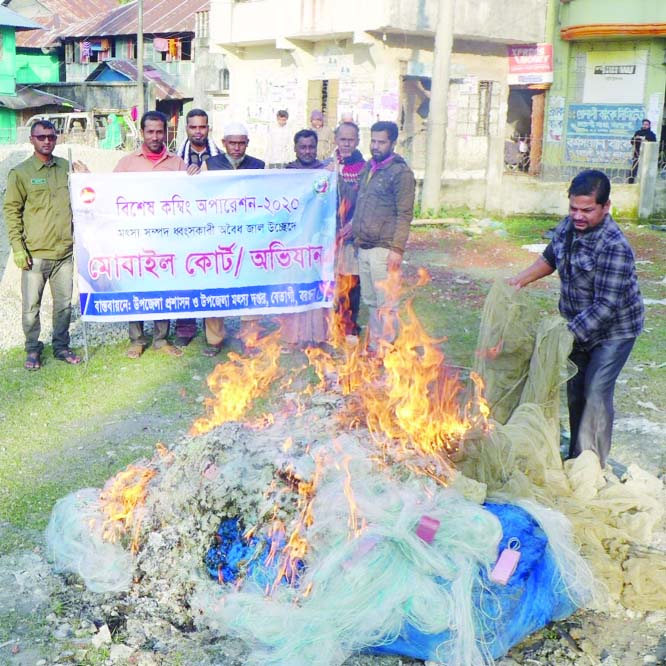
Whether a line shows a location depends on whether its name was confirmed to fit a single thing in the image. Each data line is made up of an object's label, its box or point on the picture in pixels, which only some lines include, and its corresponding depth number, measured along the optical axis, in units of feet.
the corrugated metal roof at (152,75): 130.52
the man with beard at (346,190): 26.67
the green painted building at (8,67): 120.98
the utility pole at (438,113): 57.62
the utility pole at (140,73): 115.34
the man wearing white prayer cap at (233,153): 25.39
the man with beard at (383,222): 24.69
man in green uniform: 24.08
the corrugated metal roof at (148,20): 134.35
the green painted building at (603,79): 76.43
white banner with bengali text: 24.72
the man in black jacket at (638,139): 61.48
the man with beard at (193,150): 26.32
